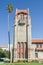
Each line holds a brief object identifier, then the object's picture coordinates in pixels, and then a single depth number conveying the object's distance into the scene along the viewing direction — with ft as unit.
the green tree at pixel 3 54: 152.37
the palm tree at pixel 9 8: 116.19
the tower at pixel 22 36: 114.17
